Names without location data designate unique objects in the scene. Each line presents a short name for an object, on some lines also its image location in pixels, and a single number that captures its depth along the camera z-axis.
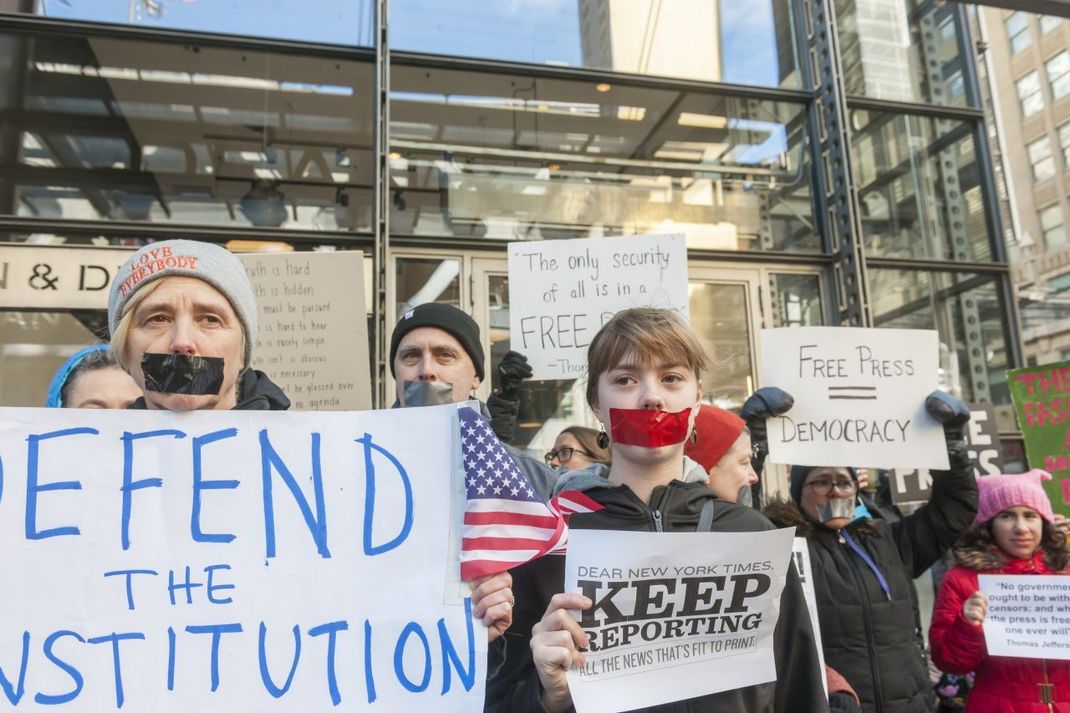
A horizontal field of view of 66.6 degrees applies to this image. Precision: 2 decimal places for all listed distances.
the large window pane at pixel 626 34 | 5.82
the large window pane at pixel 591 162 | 5.78
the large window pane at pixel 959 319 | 6.07
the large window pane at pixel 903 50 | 6.44
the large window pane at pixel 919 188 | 6.22
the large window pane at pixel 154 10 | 5.35
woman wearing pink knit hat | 2.94
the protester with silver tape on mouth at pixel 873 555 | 2.88
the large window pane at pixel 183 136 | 5.33
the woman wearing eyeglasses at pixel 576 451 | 3.29
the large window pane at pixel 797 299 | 5.98
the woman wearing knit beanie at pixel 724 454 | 2.67
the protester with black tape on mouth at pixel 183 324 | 1.49
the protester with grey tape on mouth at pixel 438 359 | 2.40
